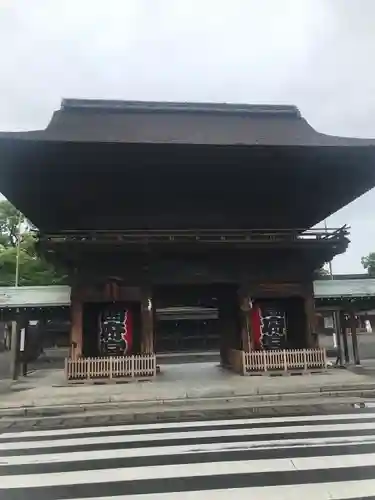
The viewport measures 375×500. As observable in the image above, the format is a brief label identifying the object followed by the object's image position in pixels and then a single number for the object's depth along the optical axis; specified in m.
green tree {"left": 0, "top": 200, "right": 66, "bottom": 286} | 31.34
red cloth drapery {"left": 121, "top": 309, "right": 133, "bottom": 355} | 15.78
